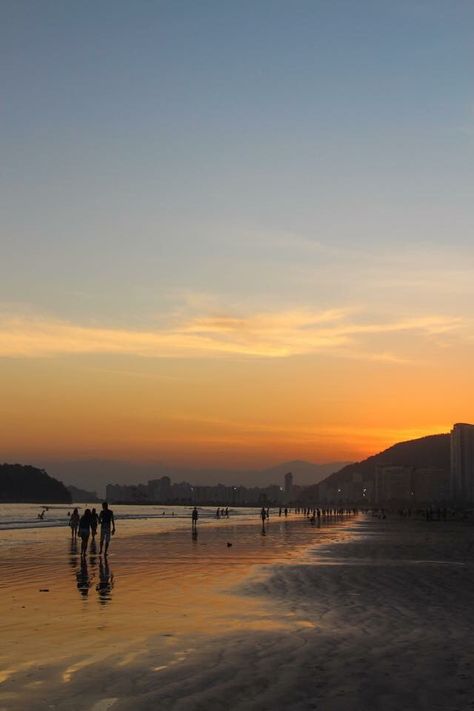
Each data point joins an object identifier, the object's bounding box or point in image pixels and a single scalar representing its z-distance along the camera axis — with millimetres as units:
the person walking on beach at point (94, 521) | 38900
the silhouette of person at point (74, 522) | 48012
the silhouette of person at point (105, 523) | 35606
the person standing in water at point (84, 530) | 34197
